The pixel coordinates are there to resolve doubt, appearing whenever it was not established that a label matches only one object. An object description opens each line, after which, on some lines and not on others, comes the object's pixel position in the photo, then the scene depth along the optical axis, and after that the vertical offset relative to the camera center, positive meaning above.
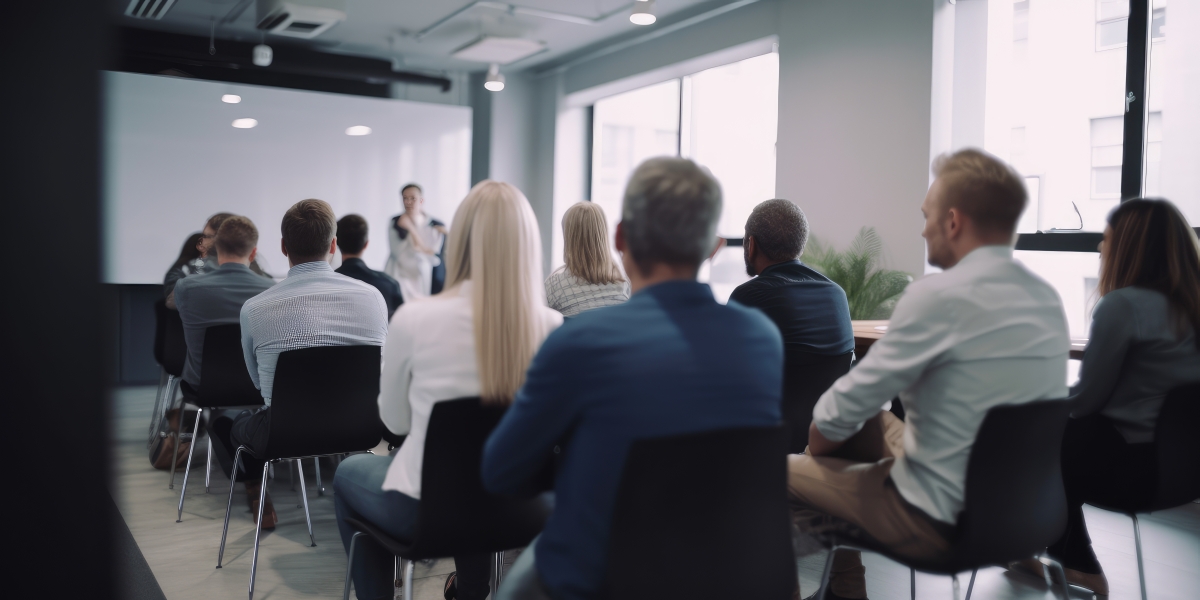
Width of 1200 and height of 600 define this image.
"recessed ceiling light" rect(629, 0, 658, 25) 5.39 +1.73
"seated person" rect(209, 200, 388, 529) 2.50 -0.15
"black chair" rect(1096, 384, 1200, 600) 2.06 -0.43
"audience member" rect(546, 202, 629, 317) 2.83 +0.00
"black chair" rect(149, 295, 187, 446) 4.13 -0.45
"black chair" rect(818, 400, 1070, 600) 1.52 -0.42
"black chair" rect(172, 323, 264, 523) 3.30 -0.46
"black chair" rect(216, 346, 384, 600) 2.42 -0.43
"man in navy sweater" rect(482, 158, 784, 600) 1.14 -0.15
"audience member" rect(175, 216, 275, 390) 3.40 -0.12
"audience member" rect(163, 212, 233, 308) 4.30 -0.01
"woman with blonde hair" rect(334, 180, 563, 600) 1.63 -0.13
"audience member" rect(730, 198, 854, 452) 2.38 -0.14
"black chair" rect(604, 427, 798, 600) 1.11 -0.35
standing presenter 7.34 +0.11
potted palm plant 4.80 +0.00
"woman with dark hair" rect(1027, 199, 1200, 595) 2.21 -0.21
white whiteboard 6.82 +0.96
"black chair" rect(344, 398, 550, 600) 1.58 -0.48
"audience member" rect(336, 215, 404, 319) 3.57 +0.09
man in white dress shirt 1.55 -0.16
